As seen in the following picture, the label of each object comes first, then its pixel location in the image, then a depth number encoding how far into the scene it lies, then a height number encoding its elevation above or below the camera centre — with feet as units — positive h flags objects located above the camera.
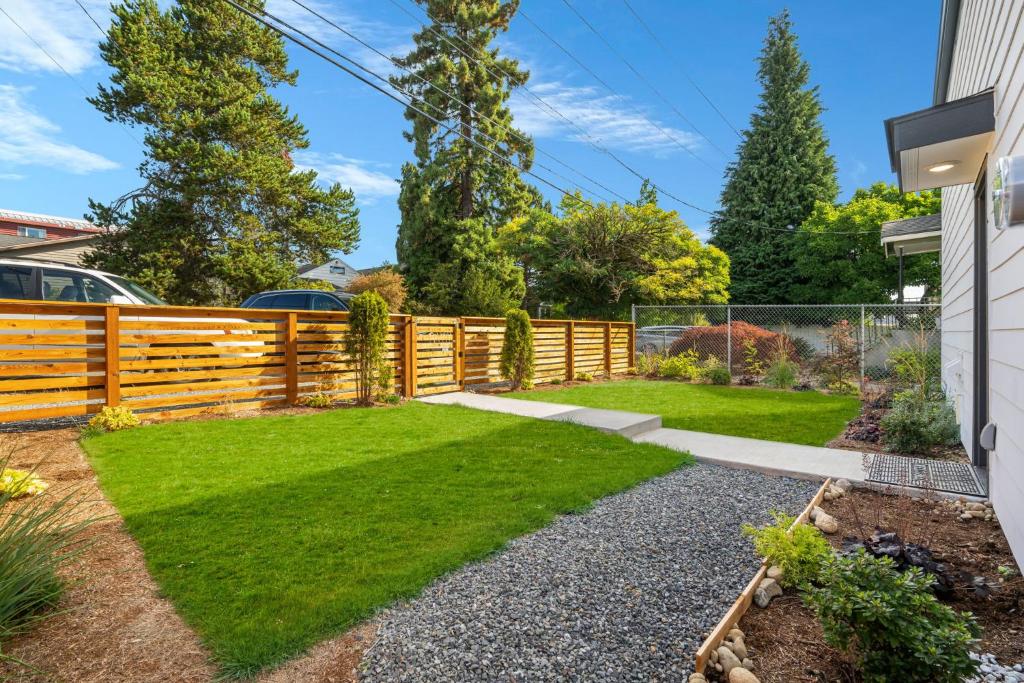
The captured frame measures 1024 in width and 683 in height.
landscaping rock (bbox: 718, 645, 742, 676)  6.22 -3.92
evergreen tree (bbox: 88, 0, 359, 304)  53.57 +18.66
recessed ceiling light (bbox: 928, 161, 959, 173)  13.07 +4.57
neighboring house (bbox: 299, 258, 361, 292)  104.32 +13.81
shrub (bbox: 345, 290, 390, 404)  25.84 +0.13
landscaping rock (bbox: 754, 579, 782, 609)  7.78 -3.87
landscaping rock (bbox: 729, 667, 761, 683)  5.87 -3.86
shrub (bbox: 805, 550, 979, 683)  5.05 -2.94
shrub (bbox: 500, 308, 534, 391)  34.37 -0.67
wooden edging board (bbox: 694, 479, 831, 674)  6.19 -3.77
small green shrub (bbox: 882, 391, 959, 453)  18.12 -3.10
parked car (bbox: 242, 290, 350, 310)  31.94 +2.55
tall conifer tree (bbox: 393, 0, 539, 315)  76.33 +26.59
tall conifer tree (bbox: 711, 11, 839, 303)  90.58 +29.42
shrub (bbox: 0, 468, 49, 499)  10.40 -3.09
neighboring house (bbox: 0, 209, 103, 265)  65.16 +13.87
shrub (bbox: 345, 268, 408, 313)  71.82 +7.83
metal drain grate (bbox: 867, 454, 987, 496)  13.51 -3.79
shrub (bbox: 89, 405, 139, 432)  18.08 -2.88
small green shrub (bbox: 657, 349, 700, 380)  42.45 -2.13
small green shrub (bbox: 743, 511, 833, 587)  7.73 -3.27
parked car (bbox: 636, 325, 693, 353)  49.65 +0.44
